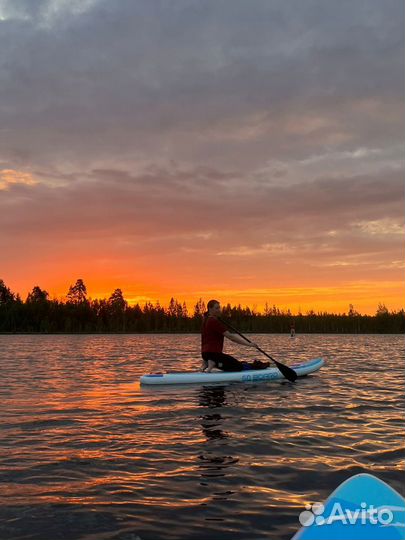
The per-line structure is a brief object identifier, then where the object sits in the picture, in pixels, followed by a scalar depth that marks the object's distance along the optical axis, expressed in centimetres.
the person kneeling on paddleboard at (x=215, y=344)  1325
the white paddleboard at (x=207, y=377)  1321
